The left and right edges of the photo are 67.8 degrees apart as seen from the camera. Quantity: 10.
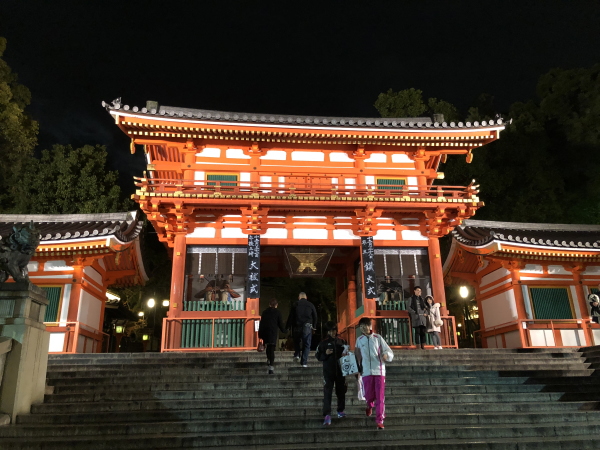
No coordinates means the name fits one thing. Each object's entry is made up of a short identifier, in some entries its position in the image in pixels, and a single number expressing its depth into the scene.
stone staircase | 6.12
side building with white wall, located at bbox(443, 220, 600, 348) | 15.38
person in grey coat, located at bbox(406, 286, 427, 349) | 12.61
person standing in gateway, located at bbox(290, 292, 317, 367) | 9.49
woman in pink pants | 6.36
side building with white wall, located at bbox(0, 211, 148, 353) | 14.01
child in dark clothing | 6.62
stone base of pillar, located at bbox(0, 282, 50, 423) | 6.72
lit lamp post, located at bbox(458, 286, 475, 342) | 25.15
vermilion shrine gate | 14.02
